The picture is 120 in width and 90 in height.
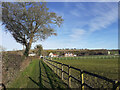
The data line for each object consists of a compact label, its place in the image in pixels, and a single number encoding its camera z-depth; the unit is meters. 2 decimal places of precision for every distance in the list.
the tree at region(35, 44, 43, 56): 56.89
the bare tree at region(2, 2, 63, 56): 10.94
